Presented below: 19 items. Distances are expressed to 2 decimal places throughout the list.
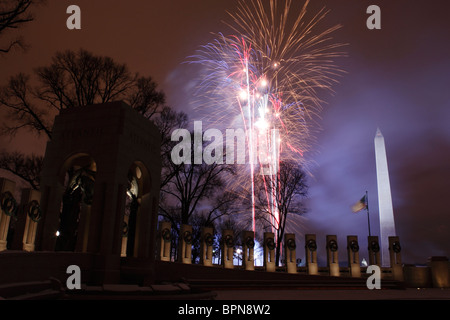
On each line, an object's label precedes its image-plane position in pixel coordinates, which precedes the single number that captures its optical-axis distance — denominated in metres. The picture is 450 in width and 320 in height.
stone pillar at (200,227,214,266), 23.14
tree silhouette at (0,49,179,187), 24.94
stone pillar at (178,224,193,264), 22.92
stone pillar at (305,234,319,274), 25.17
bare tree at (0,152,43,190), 25.57
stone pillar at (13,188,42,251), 14.84
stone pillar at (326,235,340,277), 25.42
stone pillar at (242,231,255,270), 23.78
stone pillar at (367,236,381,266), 26.12
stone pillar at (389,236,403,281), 25.91
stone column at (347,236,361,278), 25.73
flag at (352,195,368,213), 37.95
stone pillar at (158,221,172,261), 22.55
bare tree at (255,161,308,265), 35.69
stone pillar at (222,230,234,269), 23.99
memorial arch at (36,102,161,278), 16.23
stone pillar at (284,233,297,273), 24.88
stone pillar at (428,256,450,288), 26.09
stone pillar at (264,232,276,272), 24.31
